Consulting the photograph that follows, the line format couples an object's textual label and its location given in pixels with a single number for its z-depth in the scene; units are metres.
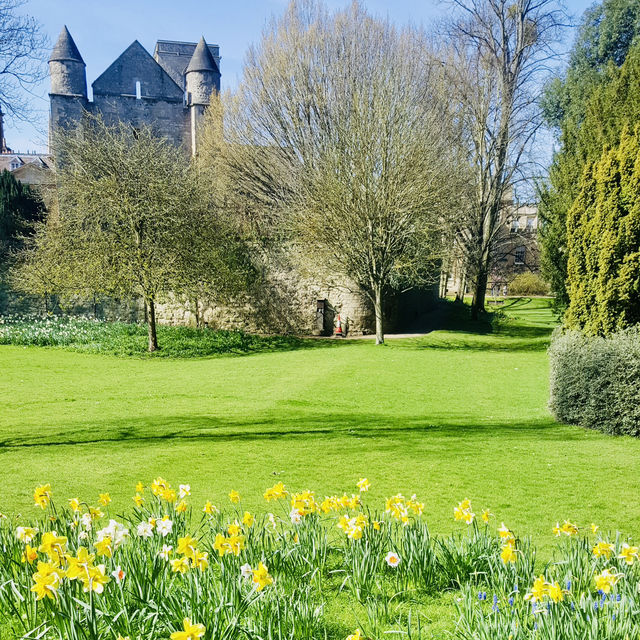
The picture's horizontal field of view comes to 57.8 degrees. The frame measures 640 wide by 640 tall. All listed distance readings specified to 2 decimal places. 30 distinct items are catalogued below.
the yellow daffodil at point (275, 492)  3.65
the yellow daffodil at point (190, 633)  2.05
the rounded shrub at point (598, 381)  8.16
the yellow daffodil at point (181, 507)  3.63
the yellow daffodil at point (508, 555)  2.89
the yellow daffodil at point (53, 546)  2.47
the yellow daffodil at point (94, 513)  3.52
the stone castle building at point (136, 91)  34.97
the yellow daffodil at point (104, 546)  2.56
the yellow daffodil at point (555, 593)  2.40
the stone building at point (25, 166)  33.76
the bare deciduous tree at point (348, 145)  19.42
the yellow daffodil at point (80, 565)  2.26
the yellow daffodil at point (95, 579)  2.28
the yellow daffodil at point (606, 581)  2.62
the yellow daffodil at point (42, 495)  3.33
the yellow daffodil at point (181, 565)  2.77
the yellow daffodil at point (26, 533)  3.01
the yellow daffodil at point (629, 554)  2.92
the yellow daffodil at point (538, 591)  2.52
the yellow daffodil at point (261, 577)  2.56
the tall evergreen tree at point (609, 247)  8.66
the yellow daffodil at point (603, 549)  3.00
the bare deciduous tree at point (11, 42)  10.31
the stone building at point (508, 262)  29.63
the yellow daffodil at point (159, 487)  3.63
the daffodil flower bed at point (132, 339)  18.55
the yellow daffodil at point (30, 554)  2.61
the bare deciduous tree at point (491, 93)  24.34
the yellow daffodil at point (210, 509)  3.46
